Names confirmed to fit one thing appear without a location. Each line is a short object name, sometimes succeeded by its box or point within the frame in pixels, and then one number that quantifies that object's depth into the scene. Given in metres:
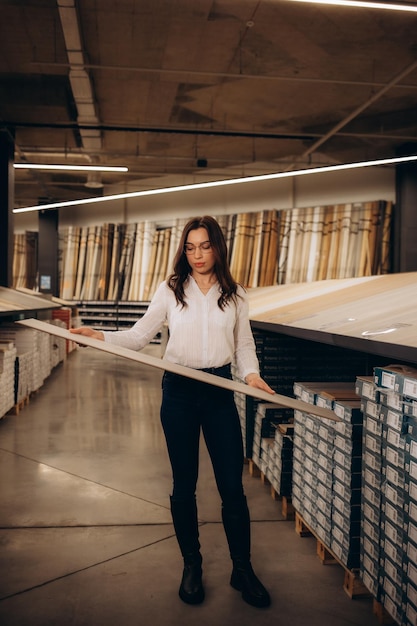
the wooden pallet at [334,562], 2.19
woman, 2.12
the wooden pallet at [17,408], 5.56
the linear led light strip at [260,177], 7.24
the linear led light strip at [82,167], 7.56
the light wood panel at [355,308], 2.09
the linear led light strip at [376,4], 3.80
